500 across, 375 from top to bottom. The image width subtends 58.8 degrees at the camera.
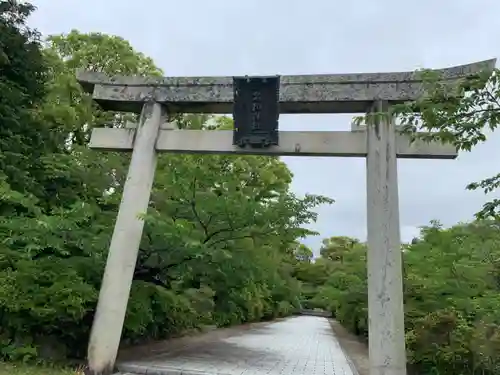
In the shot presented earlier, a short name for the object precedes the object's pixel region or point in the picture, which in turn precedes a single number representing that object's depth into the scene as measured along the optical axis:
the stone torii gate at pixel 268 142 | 6.78
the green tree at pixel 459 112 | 3.61
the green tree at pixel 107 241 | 7.17
